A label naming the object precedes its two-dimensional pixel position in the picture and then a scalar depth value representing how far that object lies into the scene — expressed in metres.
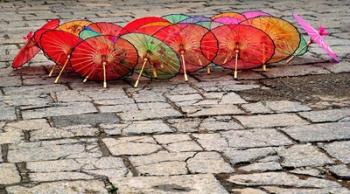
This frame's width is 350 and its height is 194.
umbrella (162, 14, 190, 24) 7.29
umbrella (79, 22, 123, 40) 6.73
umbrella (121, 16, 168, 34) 6.91
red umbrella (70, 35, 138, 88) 6.33
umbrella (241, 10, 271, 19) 7.40
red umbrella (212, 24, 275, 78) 6.66
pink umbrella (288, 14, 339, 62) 7.20
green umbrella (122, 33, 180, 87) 6.43
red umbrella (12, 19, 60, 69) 6.77
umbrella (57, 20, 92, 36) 6.98
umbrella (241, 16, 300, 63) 6.96
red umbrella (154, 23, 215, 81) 6.59
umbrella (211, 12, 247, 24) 7.22
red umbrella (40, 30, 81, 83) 6.48
